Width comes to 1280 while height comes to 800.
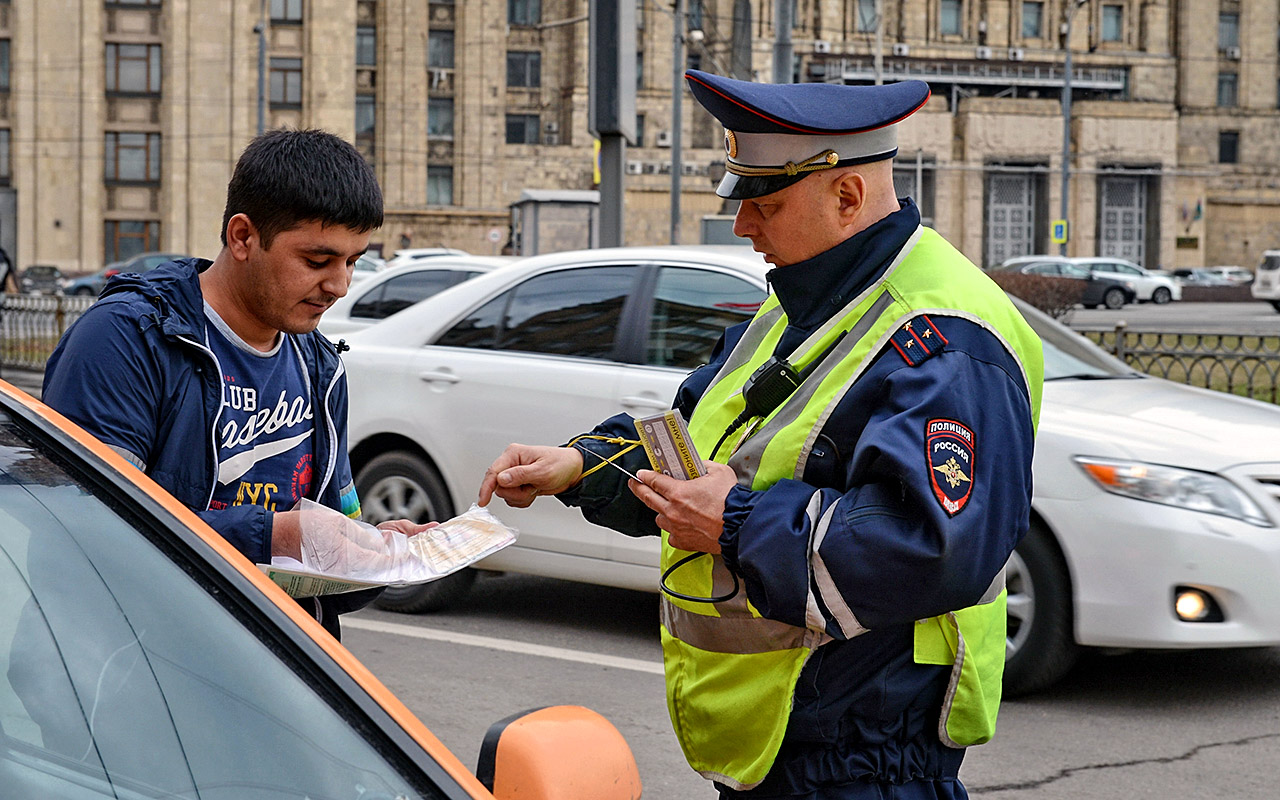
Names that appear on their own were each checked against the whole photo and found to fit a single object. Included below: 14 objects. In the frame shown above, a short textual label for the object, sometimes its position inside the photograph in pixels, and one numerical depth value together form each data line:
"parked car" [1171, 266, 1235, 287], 52.75
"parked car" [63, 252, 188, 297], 37.98
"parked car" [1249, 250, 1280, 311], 38.53
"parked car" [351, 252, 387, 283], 36.16
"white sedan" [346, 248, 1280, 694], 4.91
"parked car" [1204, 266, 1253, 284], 55.86
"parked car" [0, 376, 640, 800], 1.58
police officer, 1.88
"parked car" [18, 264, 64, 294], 45.26
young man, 2.17
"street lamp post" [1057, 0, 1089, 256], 50.92
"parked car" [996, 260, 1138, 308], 45.00
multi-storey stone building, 52.44
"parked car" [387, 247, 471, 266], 39.71
